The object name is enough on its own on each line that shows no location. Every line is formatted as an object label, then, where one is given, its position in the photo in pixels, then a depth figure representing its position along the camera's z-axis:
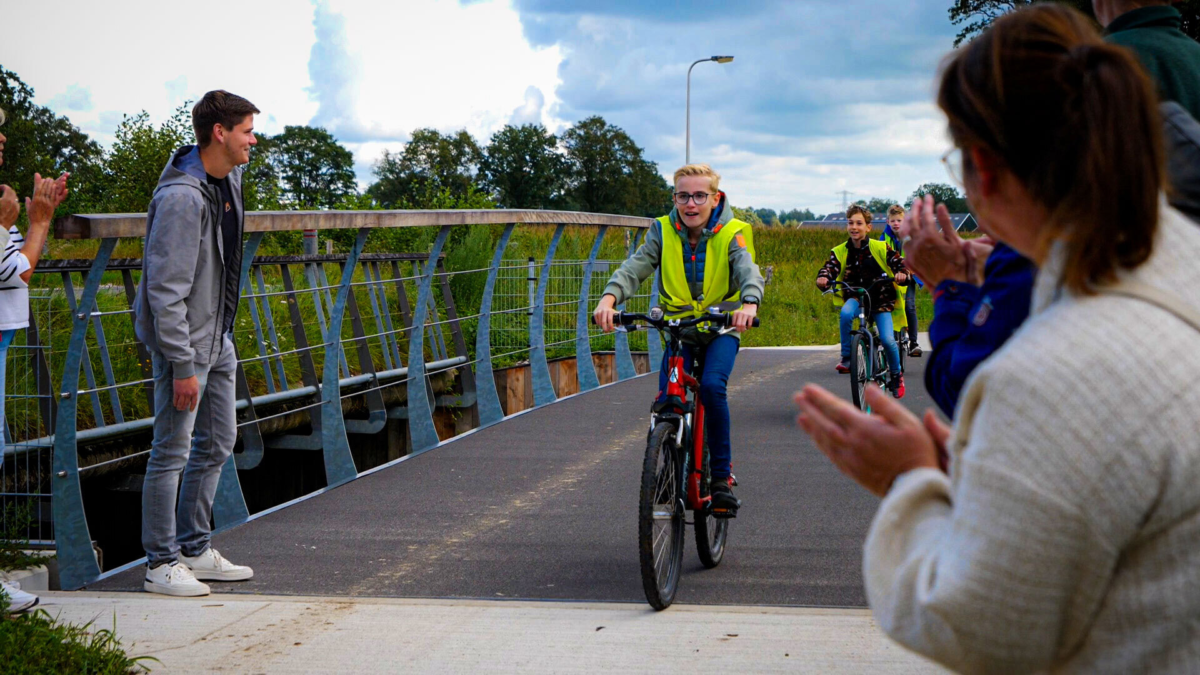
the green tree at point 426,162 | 97.44
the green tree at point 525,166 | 99.75
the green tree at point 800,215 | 152.62
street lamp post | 44.47
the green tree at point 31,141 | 56.78
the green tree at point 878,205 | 102.57
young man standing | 5.25
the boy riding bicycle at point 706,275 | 5.57
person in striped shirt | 4.91
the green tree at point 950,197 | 84.82
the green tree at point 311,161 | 91.81
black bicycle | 10.48
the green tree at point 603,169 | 100.94
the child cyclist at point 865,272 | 10.76
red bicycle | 4.88
